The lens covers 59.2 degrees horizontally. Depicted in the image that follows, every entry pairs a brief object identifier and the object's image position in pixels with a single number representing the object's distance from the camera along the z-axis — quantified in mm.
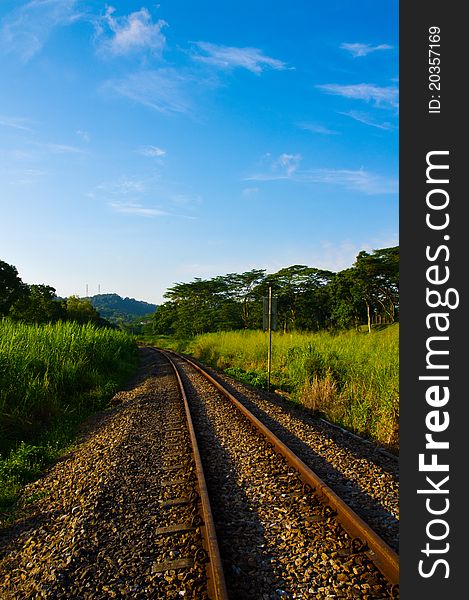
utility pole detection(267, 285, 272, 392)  12266
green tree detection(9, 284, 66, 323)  33500
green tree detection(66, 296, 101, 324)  50806
